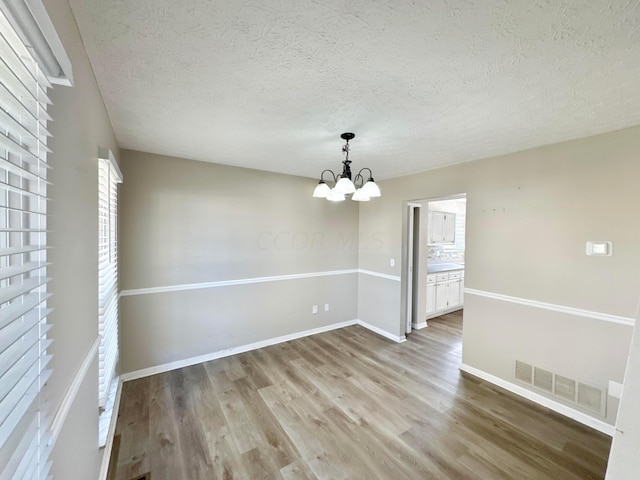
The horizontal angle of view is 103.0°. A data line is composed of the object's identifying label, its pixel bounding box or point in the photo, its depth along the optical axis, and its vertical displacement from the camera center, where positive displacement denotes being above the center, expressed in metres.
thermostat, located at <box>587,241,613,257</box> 2.08 -0.07
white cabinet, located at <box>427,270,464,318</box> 4.73 -1.07
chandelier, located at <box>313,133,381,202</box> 2.00 +0.38
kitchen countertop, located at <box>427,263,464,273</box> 4.82 -0.59
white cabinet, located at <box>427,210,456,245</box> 5.52 +0.23
